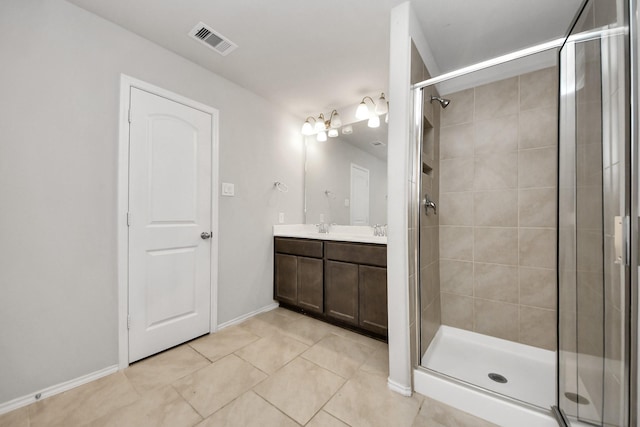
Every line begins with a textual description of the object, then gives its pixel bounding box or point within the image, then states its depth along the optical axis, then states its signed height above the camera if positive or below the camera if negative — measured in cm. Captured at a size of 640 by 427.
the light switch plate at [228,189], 228 +23
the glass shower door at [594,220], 78 -2
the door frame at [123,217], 165 -3
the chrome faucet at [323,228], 288 -17
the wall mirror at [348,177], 252 +42
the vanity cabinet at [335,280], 203 -63
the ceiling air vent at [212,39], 170 +129
